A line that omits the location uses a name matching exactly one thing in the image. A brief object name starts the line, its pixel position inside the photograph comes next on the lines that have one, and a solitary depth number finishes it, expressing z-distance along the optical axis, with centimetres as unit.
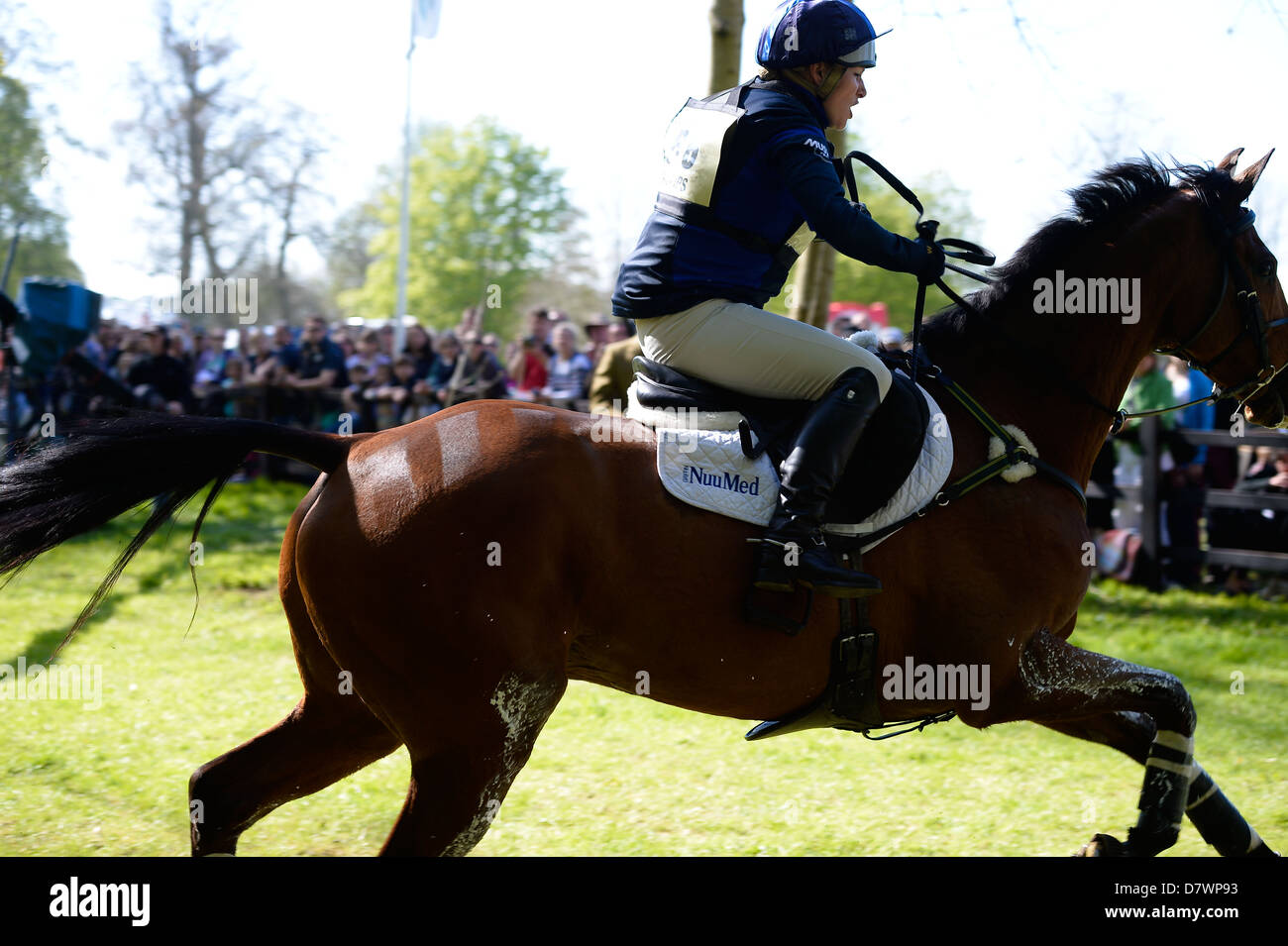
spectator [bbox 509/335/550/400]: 1338
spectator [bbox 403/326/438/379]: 1481
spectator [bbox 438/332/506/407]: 1337
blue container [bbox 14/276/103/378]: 1348
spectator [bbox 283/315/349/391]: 1582
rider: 353
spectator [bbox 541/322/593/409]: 1324
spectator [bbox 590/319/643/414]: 875
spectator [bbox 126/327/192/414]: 1508
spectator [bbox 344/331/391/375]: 1650
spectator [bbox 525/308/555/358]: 1388
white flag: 1800
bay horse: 338
